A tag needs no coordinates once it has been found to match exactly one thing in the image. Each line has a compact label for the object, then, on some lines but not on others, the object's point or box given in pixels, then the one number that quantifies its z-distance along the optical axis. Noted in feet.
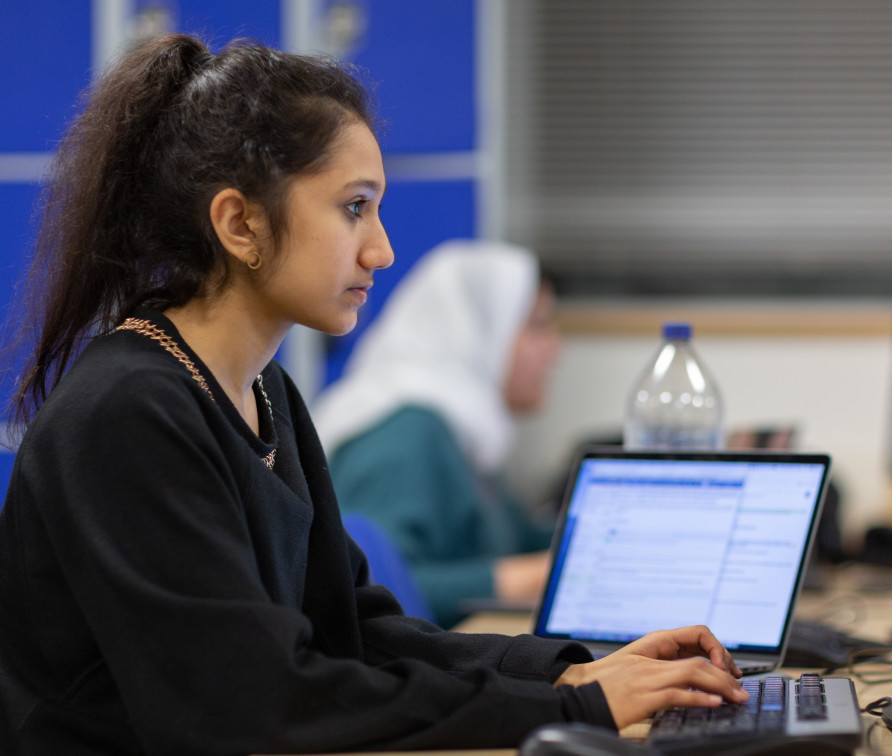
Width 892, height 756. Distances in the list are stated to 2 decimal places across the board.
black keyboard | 6.07
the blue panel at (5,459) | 20.78
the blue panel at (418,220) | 21.39
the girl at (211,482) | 6.32
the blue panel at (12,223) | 20.85
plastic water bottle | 12.20
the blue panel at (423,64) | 21.17
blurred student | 16.19
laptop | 8.73
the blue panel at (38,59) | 21.01
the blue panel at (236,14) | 20.83
